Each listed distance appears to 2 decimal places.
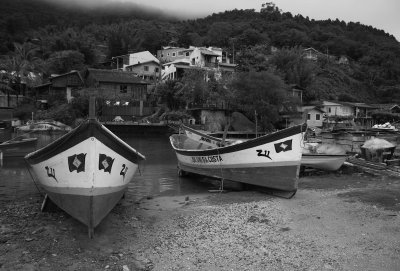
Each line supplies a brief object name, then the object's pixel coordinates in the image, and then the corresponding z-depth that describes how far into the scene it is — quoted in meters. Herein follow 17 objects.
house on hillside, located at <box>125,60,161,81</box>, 61.28
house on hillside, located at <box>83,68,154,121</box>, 42.91
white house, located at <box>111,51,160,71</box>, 64.09
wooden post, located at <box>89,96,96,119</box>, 7.64
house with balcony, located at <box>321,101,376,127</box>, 54.78
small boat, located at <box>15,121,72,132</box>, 35.00
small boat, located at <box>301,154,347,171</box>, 15.70
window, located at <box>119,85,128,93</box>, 47.99
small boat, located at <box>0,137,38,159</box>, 22.38
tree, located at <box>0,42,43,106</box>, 47.81
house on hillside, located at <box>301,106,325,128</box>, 50.06
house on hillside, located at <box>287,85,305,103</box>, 54.74
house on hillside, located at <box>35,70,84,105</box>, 47.19
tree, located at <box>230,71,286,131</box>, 40.03
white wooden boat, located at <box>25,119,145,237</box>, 7.51
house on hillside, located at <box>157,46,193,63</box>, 71.97
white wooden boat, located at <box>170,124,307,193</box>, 11.27
